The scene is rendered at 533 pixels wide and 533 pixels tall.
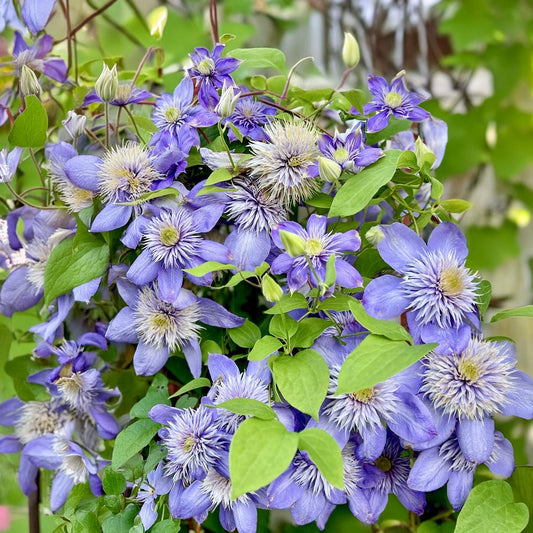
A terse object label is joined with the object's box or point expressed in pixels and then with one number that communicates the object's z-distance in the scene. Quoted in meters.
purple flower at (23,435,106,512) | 0.50
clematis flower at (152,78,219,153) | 0.44
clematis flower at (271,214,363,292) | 0.39
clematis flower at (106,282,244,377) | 0.44
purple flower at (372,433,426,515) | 0.44
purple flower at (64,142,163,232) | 0.43
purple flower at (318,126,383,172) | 0.43
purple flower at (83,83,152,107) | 0.48
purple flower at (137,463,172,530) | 0.42
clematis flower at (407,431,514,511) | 0.42
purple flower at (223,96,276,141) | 0.45
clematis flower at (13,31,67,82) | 0.55
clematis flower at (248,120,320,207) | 0.42
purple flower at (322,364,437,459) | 0.39
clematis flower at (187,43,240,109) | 0.45
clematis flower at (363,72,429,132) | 0.46
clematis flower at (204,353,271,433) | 0.40
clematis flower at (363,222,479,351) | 0.40
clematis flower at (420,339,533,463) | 0.40
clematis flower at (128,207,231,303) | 0.42
